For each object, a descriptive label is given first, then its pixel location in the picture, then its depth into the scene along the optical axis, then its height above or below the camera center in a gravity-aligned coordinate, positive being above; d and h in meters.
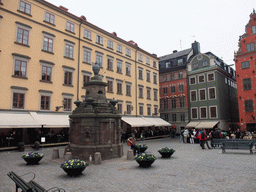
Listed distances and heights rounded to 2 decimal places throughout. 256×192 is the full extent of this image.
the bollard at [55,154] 13.41 -2.26
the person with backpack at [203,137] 17.70 -1.58
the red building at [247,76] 29.97 +6.41
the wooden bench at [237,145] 14.45 -1.87
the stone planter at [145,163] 10.37 -2.24
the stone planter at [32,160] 11.32 -2.26
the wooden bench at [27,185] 5.05 -1.70
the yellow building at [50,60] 20.17 +7.12
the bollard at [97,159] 11.46 -2.22
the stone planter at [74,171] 8.73 -2.21
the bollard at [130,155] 12.82 -2.25
